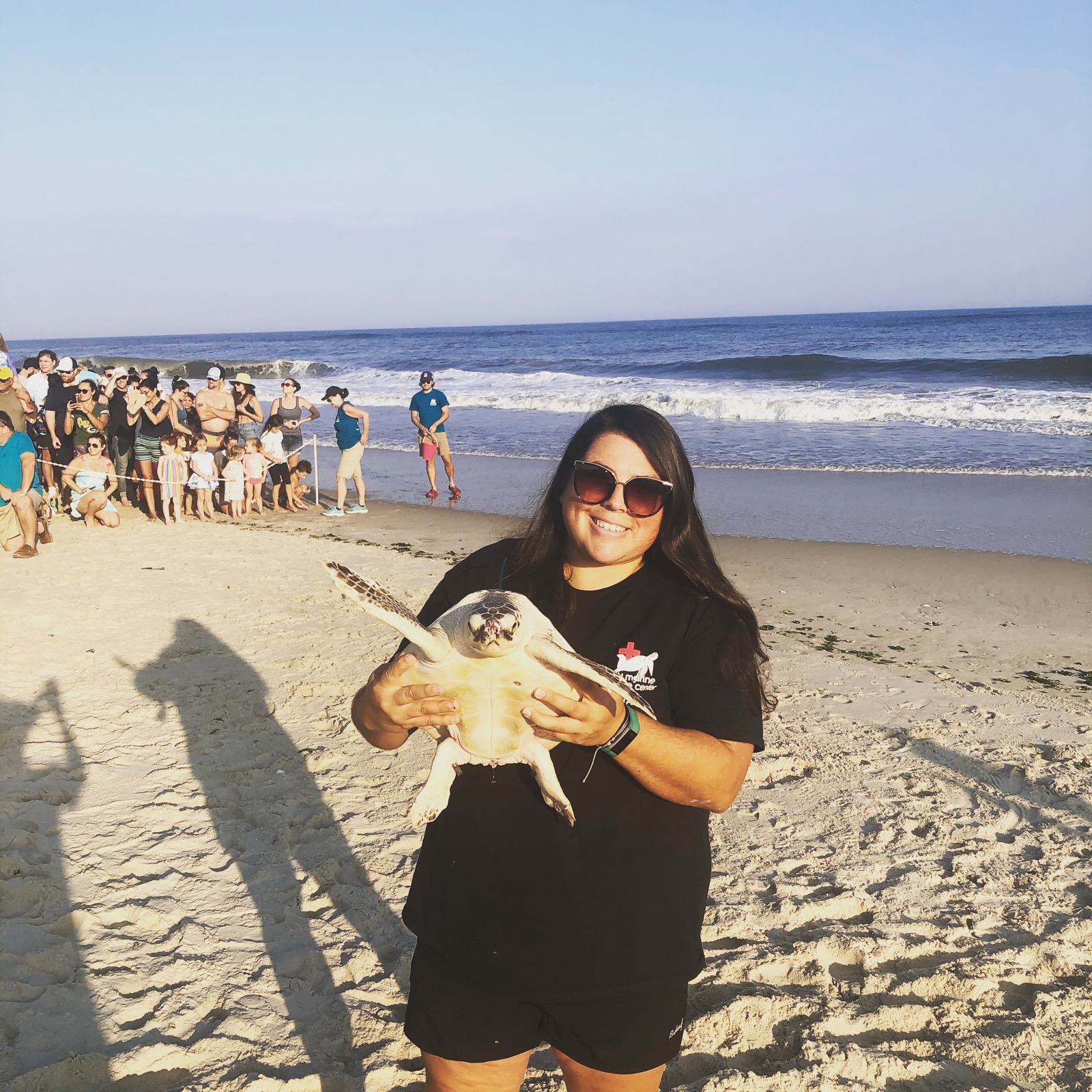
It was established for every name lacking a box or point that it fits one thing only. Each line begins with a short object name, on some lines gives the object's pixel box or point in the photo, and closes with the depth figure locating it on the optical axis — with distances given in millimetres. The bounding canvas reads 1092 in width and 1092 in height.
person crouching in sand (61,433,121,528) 9750
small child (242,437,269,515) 10695
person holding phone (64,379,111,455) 10617
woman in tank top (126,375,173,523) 10177
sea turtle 1607
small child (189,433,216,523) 10305
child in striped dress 10031
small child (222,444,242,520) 10453
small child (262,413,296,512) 10734
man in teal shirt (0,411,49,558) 8062
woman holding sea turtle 1590
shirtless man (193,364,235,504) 10508
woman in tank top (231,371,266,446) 10938
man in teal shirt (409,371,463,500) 11281
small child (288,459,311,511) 11180
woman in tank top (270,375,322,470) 11102
